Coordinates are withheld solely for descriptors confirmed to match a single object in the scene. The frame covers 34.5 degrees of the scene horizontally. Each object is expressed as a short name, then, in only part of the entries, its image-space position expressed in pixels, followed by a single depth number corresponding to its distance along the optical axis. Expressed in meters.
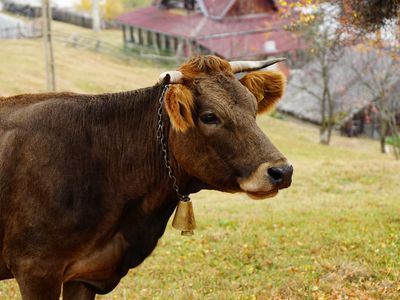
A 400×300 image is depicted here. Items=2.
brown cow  5.36
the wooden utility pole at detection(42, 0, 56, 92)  23.23
